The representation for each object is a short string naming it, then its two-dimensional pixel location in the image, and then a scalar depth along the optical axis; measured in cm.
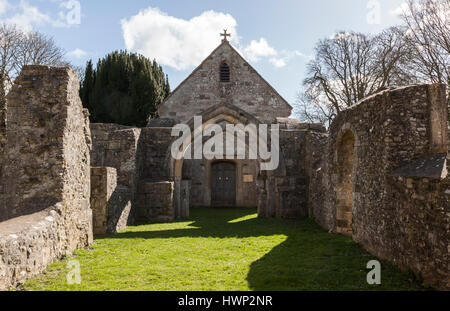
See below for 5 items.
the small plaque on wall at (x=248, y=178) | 1666
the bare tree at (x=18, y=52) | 1650
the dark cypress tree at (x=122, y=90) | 2262
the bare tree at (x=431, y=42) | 1138
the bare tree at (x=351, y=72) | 1680
